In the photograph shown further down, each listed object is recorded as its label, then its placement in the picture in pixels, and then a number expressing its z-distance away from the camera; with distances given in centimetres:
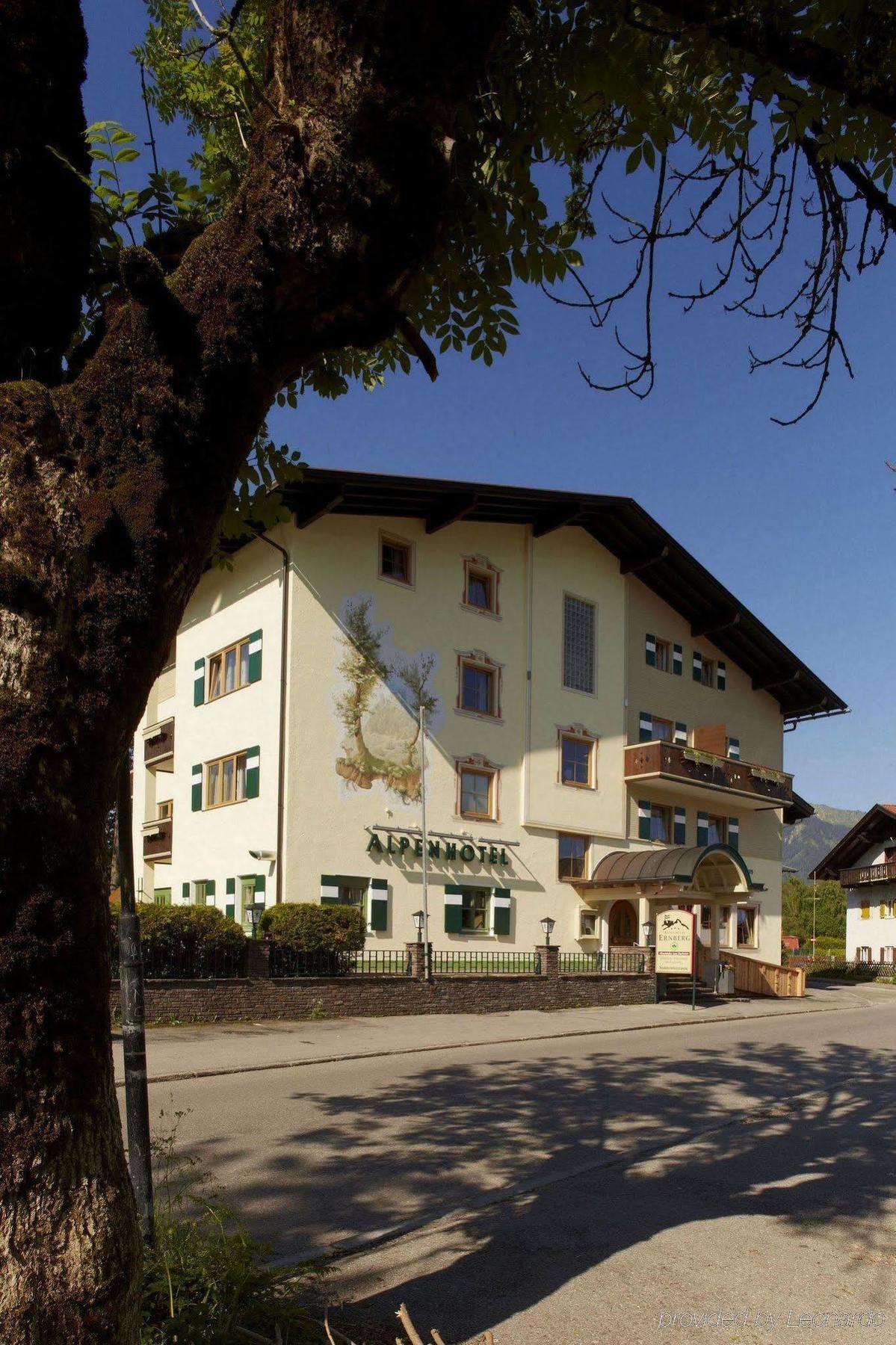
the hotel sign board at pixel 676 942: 2622
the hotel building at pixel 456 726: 2586
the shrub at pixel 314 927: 2089
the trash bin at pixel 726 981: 3042
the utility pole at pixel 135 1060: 454
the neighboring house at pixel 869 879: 5662
